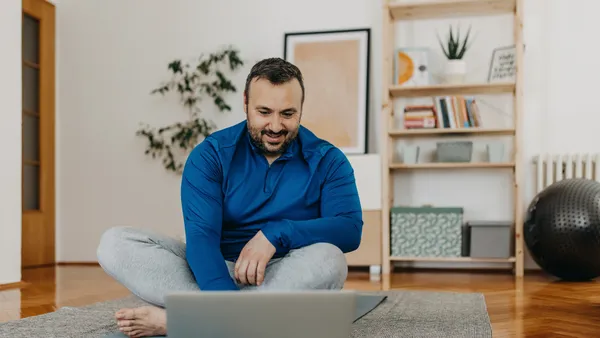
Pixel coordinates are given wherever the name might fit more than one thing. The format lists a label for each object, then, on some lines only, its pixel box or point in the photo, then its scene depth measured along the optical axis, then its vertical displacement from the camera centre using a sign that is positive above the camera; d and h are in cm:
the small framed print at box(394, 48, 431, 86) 448 +58
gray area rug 210 -54
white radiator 423 -5
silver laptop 123 -28
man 183 -17
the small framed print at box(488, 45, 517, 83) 434 +58
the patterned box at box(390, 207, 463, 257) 432 -45
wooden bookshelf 423 +35
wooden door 502 +18
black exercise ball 364 -37
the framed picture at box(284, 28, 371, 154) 464 +50
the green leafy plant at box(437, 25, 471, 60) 439 +70
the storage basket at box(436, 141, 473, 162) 436 +5
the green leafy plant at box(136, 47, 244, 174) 487 +42
